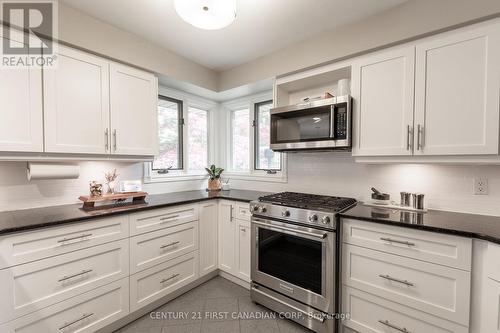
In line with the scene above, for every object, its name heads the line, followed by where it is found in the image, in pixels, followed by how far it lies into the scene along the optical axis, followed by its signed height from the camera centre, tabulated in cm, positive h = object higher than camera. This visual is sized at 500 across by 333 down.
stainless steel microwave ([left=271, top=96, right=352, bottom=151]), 192 +35
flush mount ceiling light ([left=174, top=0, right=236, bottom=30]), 130 +91
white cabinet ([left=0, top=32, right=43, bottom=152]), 150 +36
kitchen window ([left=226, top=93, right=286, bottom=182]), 297 +28
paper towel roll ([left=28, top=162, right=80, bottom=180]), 170 -8
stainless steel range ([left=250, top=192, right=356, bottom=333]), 173 -82
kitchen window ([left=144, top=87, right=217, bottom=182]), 286 +33
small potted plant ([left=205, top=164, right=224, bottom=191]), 312 -25
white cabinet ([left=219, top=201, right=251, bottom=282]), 240 -87
